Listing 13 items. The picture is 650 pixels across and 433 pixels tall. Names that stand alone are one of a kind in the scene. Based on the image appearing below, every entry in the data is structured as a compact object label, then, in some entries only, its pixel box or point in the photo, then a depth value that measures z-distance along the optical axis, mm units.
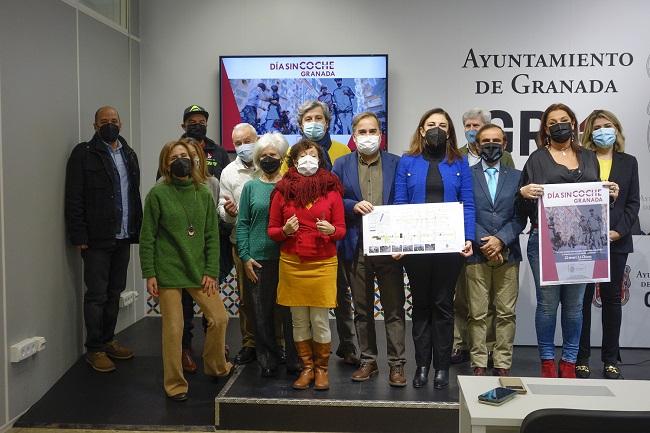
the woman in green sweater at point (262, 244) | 3760
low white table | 1867
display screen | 5715
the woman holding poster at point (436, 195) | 3596
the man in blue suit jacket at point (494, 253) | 3773
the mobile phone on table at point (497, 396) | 1958
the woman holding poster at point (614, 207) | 3934
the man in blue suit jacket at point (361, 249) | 3670
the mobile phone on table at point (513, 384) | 2088
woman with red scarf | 3545
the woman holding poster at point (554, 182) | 3725
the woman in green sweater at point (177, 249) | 3670
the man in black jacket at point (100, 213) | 4273
